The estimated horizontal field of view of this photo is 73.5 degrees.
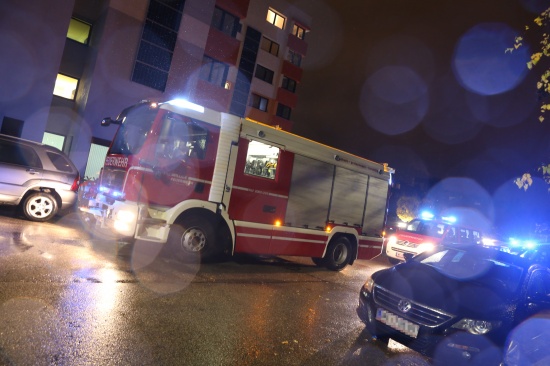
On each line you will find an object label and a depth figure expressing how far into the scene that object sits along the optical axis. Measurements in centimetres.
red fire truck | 676
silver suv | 840
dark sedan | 412
